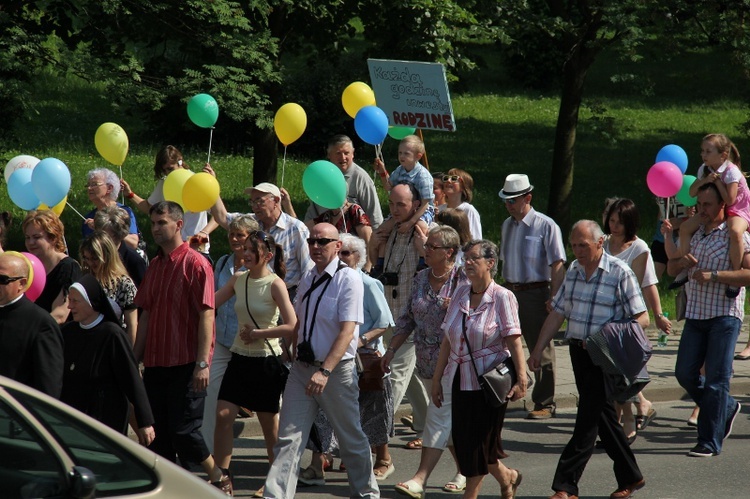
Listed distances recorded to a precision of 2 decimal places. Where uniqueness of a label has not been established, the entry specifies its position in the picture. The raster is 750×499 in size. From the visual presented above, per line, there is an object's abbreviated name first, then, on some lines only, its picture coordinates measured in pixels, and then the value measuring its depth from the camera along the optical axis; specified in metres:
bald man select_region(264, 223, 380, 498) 14.21
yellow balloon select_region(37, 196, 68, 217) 20.15
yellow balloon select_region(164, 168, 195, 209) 19.73
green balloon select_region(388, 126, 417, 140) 24.39
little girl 18.33
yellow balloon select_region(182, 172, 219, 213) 18.94
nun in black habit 13.26
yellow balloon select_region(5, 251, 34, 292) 13.07
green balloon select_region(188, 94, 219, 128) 22.87
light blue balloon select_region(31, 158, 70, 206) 18.81
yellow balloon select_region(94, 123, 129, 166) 21.66
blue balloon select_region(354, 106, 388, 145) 22.39
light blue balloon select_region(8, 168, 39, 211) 19.47
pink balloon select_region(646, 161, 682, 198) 21.56
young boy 20.05
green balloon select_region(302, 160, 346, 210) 19.06
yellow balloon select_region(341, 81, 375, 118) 24.44
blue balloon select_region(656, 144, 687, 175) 23.11
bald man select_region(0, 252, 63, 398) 12.37
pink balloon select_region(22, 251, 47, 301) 15.17
